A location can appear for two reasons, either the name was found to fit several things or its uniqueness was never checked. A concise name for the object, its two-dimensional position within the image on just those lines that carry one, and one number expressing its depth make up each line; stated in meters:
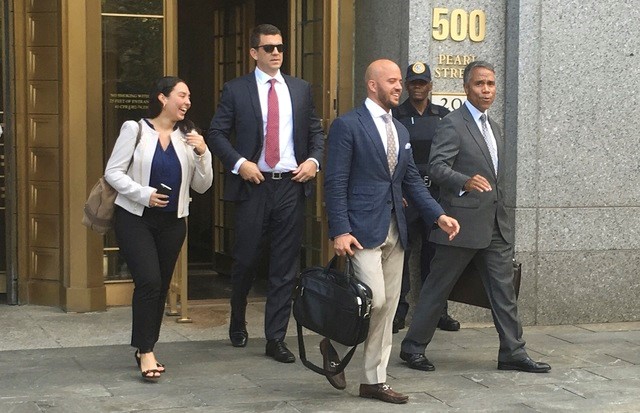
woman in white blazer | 6.87
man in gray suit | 7.27
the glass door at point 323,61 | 9.11
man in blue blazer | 6.46
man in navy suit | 7.69
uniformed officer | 8.41
